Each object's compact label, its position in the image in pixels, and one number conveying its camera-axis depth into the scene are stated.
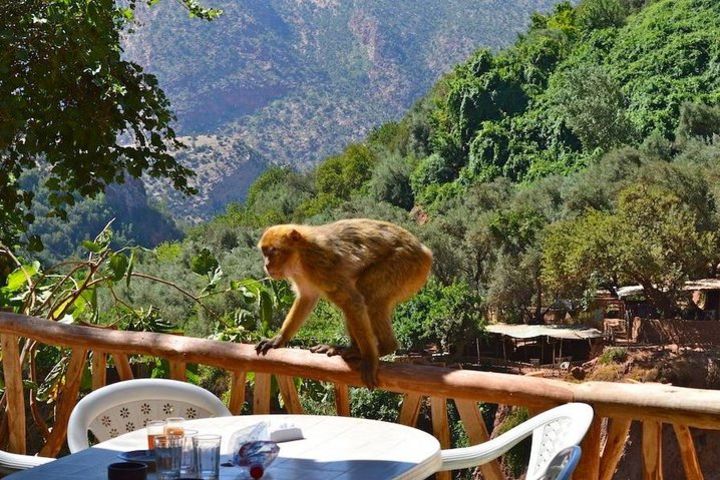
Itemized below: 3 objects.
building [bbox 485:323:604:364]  27.52
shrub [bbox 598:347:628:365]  24.34
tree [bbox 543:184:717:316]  25.75
